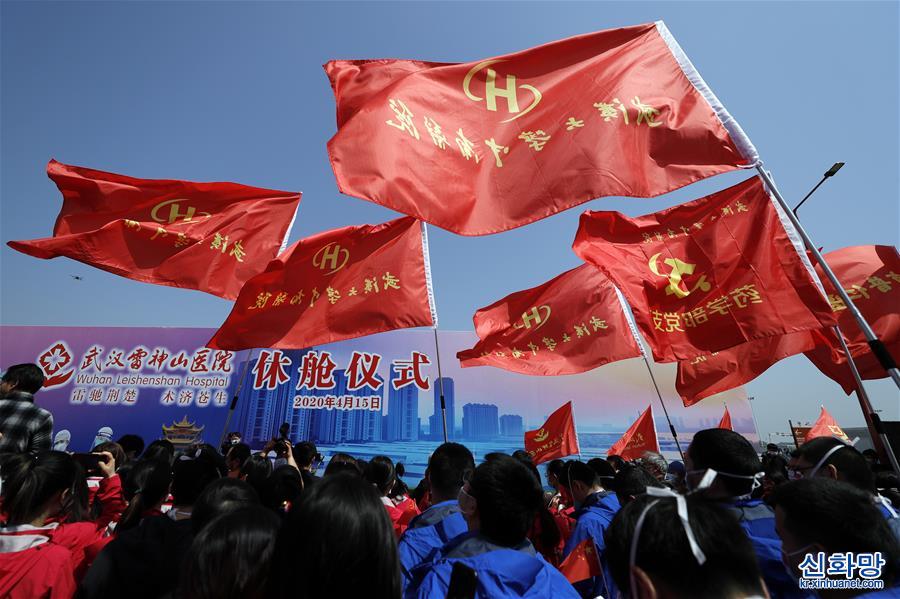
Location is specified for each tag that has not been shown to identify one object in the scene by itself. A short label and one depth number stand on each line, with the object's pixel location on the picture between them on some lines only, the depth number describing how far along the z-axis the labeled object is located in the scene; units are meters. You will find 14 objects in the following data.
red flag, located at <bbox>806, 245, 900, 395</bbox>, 4.43
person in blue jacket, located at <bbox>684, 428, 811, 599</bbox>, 2.32
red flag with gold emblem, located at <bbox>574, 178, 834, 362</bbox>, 3.52
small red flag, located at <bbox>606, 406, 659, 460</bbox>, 8.10
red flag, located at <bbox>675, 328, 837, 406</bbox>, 5.09
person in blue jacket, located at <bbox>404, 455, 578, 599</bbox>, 1.62
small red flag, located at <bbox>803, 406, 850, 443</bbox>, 7.67
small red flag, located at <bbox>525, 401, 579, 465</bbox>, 7.91
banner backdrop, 12.16
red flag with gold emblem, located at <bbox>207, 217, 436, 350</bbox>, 4.89
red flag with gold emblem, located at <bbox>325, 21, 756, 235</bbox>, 3.10
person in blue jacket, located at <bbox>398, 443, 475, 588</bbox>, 2.50
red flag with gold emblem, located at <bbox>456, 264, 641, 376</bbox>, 5.80
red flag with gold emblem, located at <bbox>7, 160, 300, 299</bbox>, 4.91
